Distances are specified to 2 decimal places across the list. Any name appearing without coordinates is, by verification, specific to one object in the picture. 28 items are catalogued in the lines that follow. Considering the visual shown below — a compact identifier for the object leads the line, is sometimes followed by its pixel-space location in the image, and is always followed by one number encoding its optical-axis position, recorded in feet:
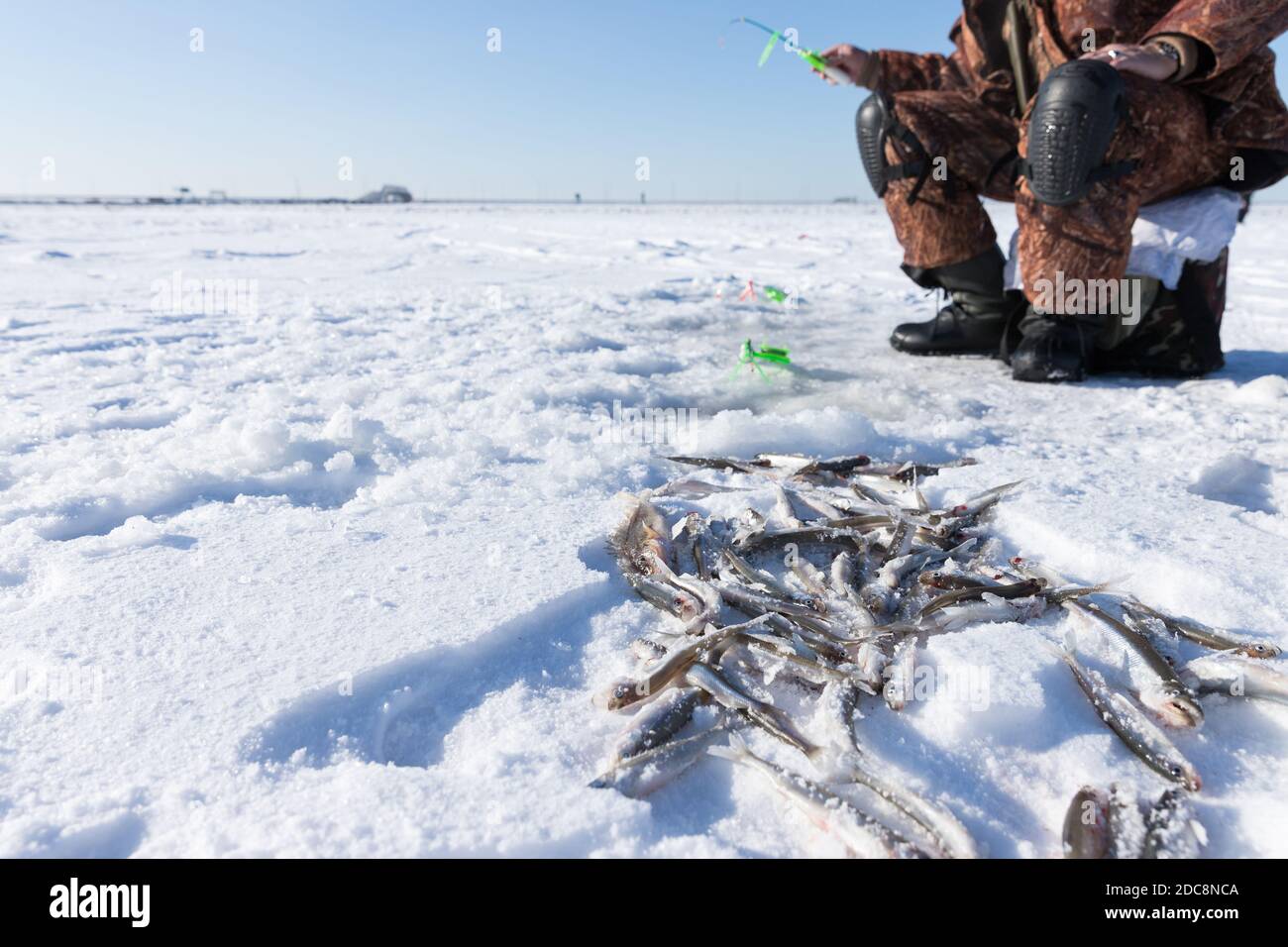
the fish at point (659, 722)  2.32
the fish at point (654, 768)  2.19
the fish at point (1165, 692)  2.44
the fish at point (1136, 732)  2.25
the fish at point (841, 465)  4.30
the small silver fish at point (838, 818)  1.95
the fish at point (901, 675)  2.55
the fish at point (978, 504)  3.79
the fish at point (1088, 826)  1.97
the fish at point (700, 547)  3.49
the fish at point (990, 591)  3.10
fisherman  5.00
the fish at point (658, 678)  2.56
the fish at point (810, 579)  3.31
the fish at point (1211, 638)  2.69
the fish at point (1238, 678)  2.50
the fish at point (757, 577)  3.31
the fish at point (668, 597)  3.12
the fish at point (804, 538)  3.64
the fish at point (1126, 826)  1.96
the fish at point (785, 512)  3.74
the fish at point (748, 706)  2.37
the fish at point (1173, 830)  1.99
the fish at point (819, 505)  3.85
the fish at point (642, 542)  3.46
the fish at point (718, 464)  4.39
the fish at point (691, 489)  4.09
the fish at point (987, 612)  2.97
